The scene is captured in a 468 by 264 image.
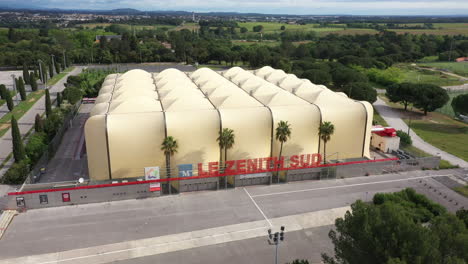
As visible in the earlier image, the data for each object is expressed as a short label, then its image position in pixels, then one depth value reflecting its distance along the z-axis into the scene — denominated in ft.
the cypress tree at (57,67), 443.61
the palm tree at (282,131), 169.37
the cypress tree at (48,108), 246.99
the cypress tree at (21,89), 307.78
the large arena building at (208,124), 158.71
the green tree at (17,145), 172.35
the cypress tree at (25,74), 367.04
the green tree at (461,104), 262.96
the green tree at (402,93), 284.41
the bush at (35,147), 181.27
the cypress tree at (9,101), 274.57
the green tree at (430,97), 273.33
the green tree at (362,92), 293.84
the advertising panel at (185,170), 161.99
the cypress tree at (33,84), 344.57
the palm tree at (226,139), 164.33
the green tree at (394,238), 69.51
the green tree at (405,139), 214.90
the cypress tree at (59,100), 294.87
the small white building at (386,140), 204.95
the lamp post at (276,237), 93.35
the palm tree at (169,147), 158.51
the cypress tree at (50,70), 414.39
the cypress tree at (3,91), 301.45
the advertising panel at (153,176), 154.10
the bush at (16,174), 160.35
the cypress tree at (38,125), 214.28
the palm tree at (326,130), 174.81
